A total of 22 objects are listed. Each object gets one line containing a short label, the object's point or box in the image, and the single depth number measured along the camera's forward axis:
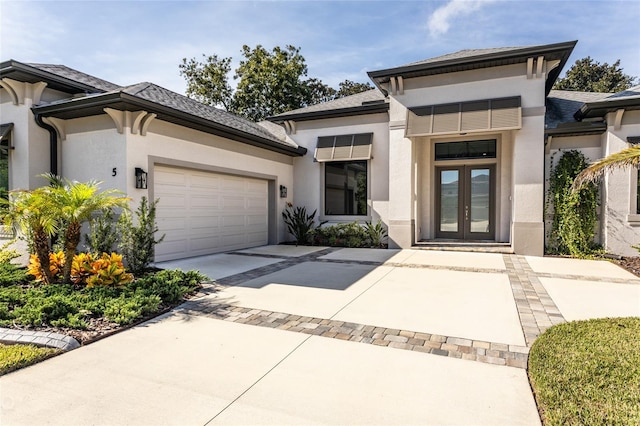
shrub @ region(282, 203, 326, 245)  12.64
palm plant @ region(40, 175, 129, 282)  5.74
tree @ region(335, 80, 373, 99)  31.65
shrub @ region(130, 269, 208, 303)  5.39
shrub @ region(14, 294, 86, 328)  4.23
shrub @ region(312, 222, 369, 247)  12.11
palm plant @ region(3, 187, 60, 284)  5.68
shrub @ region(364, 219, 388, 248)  11.95
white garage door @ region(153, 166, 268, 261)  8.83
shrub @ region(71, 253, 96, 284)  6.21
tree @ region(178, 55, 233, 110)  26.27
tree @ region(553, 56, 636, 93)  23.50
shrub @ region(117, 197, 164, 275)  6.86
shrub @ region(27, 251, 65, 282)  6.42
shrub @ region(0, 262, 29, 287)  6.23
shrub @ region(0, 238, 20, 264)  7.89
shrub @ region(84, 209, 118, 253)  6.90
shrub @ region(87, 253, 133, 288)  5.83
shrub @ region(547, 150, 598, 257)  9.73
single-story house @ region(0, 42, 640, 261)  8.29
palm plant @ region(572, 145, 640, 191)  5.05
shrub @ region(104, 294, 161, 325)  4.43
